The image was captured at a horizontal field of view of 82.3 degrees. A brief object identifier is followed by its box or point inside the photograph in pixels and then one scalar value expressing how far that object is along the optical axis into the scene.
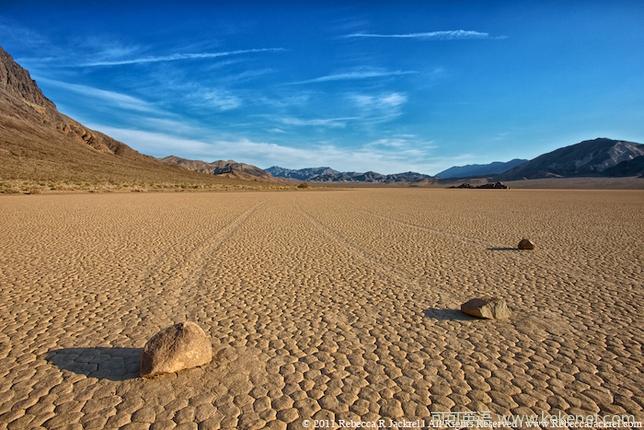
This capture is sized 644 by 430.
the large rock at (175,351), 3.76
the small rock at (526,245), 10.76
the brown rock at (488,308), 5.44
